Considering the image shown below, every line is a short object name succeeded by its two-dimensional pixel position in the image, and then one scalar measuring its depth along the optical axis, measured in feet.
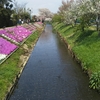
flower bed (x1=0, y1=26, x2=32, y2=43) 65.25
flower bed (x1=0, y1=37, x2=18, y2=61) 45.52
